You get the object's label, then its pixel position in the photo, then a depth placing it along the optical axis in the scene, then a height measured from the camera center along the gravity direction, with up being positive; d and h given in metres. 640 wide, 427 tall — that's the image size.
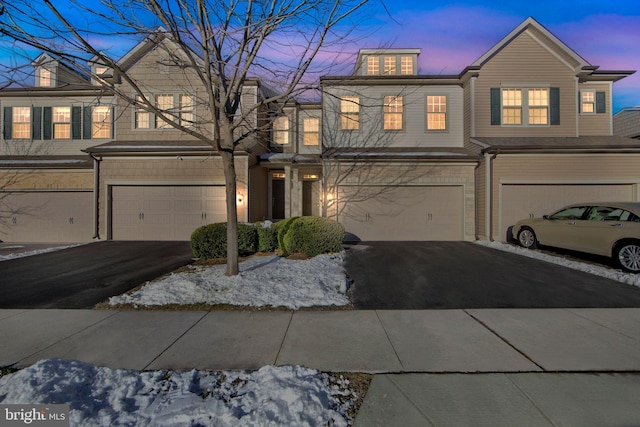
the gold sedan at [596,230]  6.70 -0.40
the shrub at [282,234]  8.63 -0.58
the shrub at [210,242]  7.96 -0.75
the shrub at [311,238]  8.39 -0.67
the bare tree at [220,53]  4.95 +2.88
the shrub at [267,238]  8.91 -0.72
